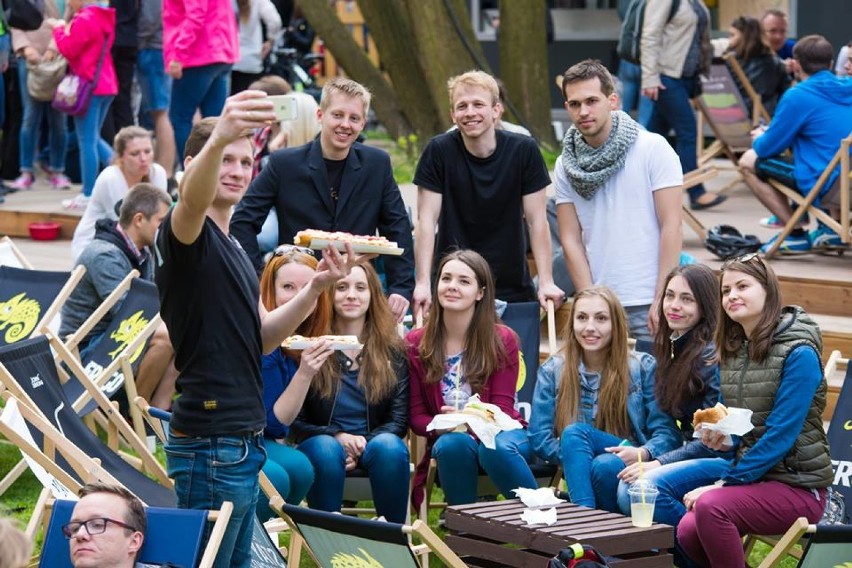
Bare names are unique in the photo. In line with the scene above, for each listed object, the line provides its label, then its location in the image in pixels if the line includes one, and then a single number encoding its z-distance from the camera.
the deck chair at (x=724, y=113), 21.56
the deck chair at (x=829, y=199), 16.37
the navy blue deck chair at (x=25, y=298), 15.09
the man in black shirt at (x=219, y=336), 7.71
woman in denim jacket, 11.50
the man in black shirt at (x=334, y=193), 12.78
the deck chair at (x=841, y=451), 11.10
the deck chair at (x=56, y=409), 11.47
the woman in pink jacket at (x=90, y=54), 21.42
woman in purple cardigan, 12.13
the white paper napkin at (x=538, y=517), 9.96
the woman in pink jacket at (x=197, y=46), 20.09
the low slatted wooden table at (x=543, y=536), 9.69
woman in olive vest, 10.23
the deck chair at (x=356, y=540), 8.80
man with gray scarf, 12.81
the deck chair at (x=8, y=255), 16.84
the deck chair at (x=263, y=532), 10.05
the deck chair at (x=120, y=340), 13.58
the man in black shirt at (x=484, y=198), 13.24
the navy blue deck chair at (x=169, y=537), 8.43
